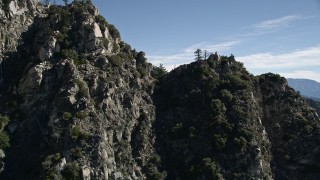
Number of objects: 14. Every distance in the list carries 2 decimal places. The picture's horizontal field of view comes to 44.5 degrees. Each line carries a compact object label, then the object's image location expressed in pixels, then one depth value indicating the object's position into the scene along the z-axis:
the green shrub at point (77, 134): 87.16
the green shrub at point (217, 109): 103.14
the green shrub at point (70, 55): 104.25
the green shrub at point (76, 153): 84.75
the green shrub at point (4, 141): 87.31
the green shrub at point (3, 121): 90.50
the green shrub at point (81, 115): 91.50
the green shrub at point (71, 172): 80.44
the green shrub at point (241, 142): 95.38
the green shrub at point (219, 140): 96.41
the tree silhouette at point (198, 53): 142.00
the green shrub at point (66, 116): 90.19
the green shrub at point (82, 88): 95.69
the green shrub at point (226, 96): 107.12
